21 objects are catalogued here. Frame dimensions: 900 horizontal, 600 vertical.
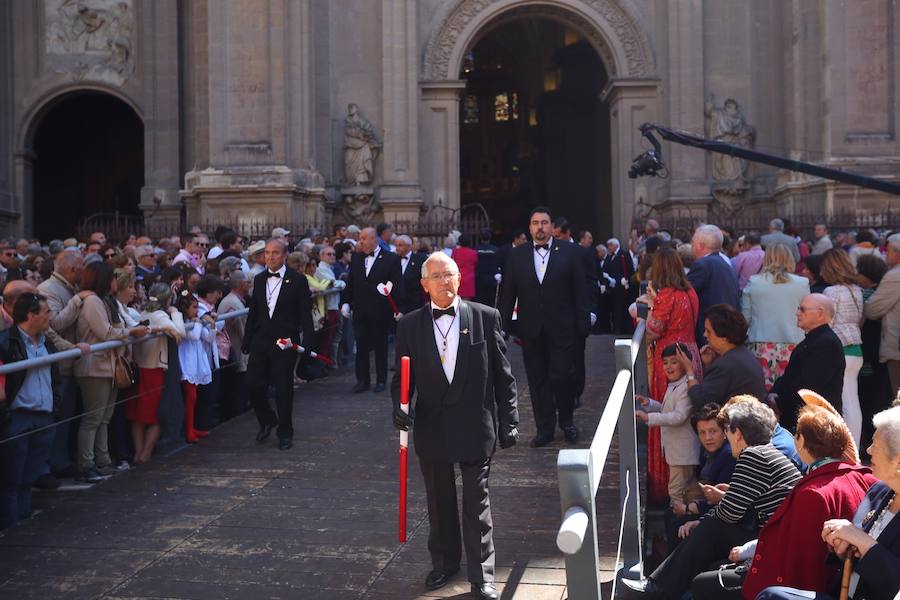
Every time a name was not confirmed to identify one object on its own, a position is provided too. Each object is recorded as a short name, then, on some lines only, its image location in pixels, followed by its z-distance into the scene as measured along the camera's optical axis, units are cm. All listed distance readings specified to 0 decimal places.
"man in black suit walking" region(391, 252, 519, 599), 695
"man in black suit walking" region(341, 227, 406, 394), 1394
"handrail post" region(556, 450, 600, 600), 358
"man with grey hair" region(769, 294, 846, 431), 838
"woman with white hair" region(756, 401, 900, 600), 442
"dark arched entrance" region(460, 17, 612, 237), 3606
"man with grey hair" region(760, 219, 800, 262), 1280
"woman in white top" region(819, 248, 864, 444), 1005
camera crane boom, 1118
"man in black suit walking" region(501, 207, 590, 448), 1066
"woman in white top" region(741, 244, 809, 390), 1020
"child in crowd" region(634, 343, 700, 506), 817
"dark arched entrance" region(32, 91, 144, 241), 3212
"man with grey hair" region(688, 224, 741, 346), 1018
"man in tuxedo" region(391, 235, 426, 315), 1441
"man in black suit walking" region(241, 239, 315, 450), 1102
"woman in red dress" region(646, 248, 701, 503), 917
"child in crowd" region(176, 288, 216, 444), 1101
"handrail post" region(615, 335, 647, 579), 643
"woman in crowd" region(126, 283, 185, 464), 1036
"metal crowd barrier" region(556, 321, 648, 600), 343
